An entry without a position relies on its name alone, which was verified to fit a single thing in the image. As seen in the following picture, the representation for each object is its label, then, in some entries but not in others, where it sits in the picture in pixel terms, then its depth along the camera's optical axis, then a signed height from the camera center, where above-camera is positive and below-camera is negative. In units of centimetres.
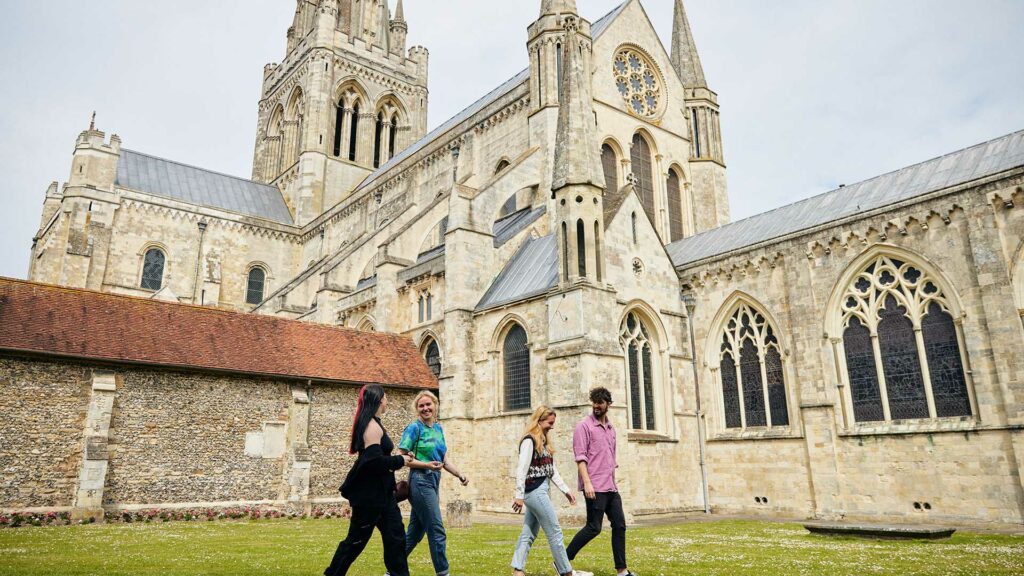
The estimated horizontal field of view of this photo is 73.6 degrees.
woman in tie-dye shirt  649 -3
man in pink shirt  724 +0
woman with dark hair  592 -22
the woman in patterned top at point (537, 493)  662 -21
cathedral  1465 +425
